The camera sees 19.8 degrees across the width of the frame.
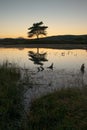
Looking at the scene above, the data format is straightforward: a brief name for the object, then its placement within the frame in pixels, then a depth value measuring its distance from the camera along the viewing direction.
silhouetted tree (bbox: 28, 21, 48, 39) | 90.31
